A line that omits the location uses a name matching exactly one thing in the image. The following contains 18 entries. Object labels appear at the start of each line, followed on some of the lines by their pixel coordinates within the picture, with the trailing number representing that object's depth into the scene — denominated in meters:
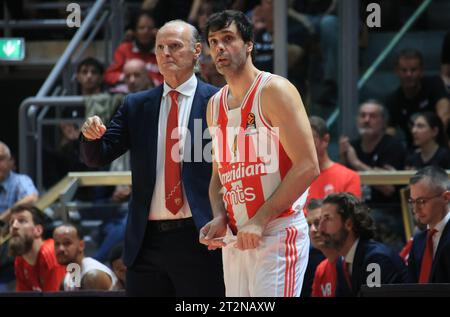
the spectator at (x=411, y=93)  19.41
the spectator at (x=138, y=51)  20.39
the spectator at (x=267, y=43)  19.02
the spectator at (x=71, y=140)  20.16
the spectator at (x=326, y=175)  16.19
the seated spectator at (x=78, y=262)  14.97
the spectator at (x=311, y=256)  14.95
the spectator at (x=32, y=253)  16.73
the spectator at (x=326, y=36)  19.34
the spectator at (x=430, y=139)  17.45
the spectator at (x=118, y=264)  15.67
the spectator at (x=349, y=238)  13.78
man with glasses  13.20
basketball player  9.31
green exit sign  20.16
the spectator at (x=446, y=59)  20.05
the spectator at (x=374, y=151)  17.66
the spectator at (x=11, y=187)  18.97
